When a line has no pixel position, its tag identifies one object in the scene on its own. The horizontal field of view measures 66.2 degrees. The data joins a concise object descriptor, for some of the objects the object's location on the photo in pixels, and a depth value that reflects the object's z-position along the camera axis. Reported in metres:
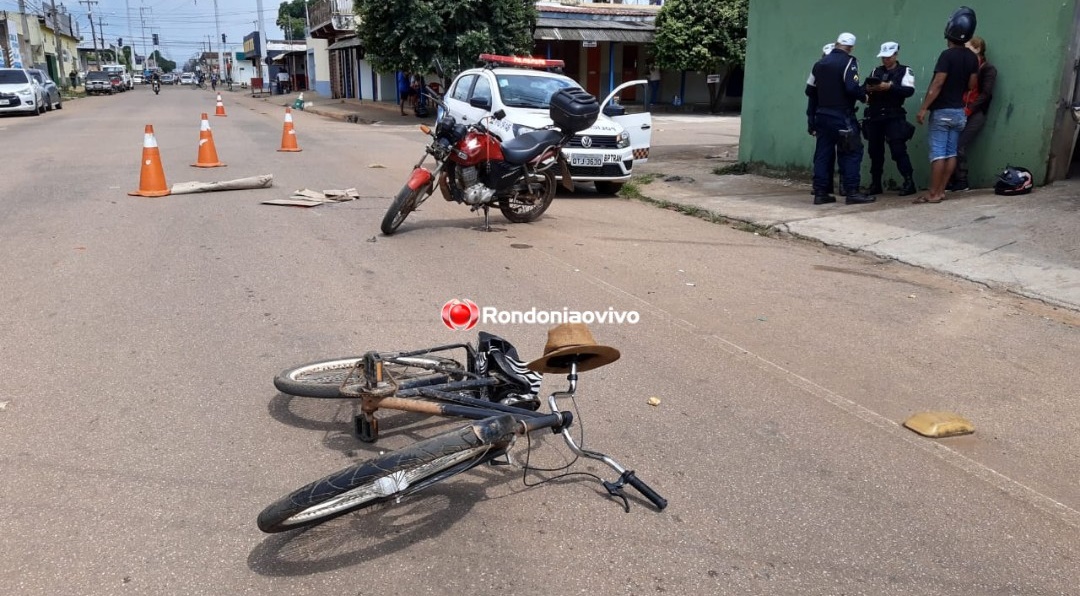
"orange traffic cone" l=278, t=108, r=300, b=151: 16.72
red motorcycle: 8.38
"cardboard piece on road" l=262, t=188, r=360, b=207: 10.06
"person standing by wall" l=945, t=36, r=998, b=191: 9.51
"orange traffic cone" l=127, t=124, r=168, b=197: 10.59
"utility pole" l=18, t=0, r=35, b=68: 53.13
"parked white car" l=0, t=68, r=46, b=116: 27.78
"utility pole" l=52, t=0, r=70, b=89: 64.38
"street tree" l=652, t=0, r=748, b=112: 29.91
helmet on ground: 9.21
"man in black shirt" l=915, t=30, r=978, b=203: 9.09
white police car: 11.17
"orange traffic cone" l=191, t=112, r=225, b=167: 13.58
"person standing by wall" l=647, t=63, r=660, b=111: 34.07
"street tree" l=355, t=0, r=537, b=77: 25.23
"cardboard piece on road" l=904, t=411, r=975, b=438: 4.10
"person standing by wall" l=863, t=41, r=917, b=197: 9.73
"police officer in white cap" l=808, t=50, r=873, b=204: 9.72
